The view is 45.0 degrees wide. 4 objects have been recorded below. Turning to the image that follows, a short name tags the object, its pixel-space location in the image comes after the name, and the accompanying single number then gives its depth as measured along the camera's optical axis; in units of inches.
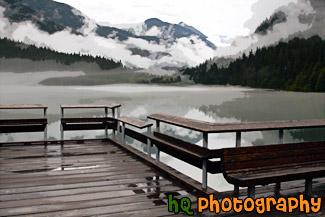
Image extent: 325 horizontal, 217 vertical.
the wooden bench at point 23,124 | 441.9
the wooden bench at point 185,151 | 220.6
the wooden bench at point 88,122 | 475.8
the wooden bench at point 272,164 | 202.2
